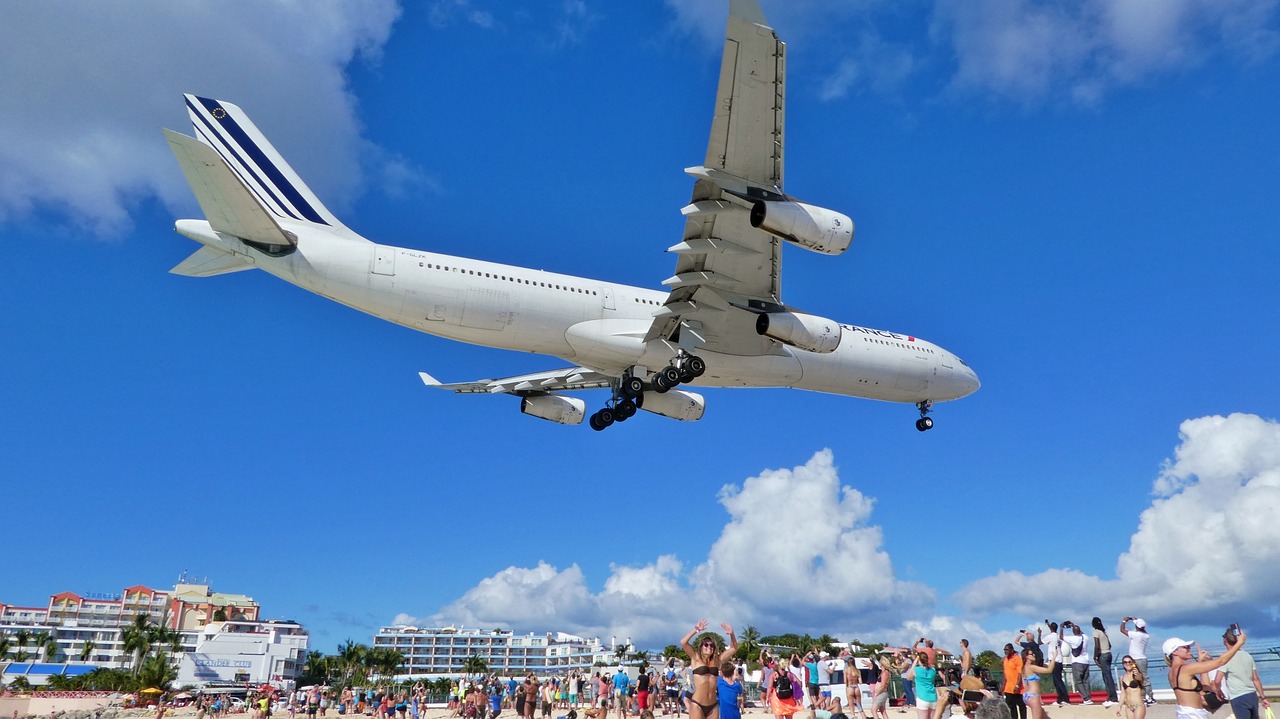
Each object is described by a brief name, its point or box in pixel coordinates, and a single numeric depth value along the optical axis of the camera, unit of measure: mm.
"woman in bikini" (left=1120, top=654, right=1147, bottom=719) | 10930
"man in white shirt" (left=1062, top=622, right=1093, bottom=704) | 15023
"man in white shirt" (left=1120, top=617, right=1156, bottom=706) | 13953
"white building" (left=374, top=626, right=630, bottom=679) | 153125
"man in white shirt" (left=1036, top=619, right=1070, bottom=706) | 14422
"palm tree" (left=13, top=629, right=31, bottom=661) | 93000
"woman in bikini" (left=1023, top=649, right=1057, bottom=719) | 10914
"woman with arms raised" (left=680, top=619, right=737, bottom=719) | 8406
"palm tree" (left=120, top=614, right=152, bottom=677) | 91938
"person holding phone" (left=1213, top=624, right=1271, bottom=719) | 8922
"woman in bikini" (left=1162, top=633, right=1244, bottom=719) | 8445
